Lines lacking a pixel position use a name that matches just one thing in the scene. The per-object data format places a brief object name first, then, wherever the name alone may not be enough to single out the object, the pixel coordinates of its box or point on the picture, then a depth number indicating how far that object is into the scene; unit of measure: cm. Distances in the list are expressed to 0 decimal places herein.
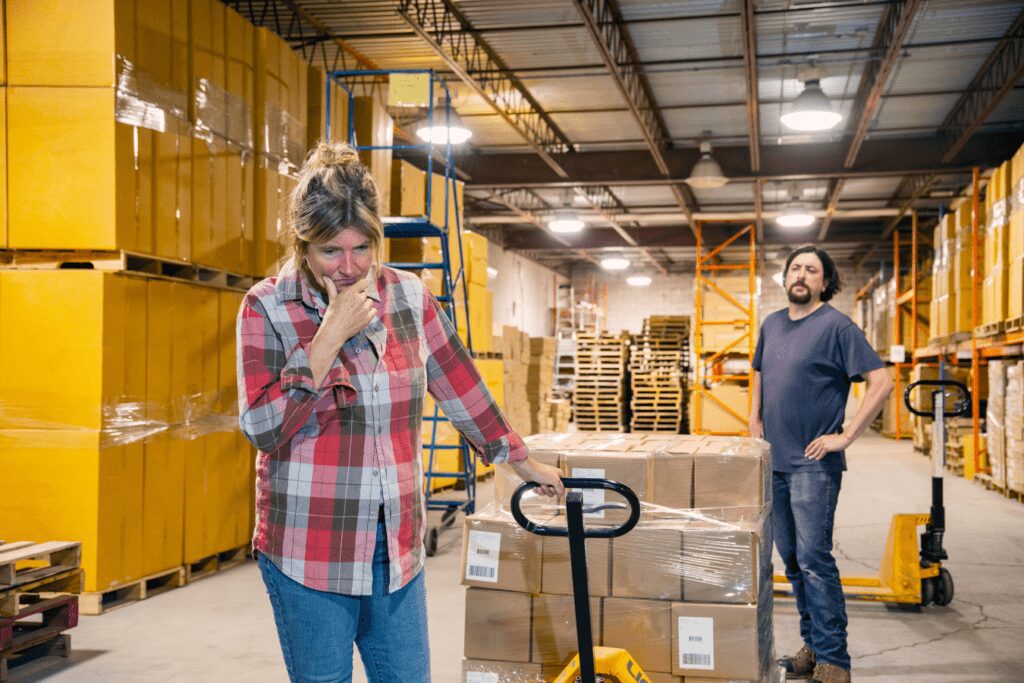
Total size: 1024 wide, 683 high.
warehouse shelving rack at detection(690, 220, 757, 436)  1778
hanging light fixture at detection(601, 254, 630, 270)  2480
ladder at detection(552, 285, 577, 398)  2487
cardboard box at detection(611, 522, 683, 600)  318
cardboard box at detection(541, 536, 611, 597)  322
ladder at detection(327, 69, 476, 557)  686
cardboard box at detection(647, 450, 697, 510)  343
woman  187
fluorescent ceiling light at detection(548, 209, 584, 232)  1836
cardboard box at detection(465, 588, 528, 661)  326
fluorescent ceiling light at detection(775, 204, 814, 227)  1831
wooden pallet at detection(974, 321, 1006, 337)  1073
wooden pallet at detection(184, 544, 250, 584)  645
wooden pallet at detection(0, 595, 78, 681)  456
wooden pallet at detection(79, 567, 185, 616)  546
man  408
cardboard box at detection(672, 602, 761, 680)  310
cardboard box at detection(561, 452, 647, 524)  333
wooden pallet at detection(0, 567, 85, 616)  443
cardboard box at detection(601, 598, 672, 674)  316
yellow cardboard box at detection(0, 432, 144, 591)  535
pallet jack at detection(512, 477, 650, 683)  234
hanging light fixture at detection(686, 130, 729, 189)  1455
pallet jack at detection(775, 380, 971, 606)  545
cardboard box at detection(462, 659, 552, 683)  323
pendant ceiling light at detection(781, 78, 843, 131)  1100
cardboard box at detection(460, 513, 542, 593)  327
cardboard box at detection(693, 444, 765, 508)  342
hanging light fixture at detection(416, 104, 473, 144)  1203
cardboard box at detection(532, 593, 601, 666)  322
